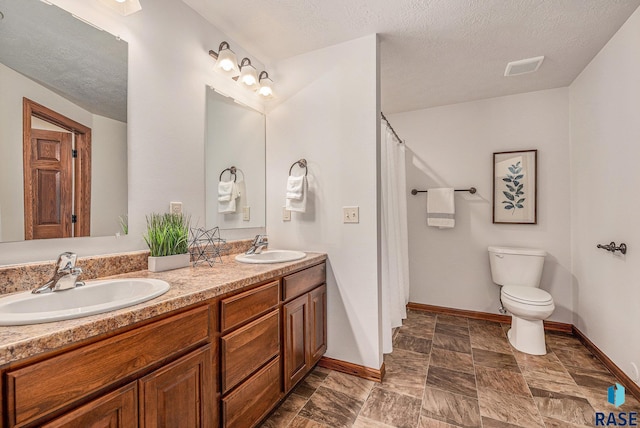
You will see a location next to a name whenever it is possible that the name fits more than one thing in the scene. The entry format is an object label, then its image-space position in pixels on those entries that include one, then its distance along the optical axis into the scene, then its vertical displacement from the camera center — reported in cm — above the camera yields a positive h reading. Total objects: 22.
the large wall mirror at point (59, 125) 107 +37
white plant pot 141 -25
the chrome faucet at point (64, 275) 102 -23
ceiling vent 223 +119
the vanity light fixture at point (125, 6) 133 +97
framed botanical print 277 +26
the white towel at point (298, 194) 207 +14
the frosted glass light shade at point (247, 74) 198 +97
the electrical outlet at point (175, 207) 162 +3
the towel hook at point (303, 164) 218 +37
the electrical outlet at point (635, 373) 169 -96
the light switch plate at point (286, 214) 225 -1
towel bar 297 +24
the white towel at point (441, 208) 299 +5
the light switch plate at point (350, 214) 198 -1
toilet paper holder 184 -23
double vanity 68 -46
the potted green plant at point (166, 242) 144 -15
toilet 222 -67
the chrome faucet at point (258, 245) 196 -22
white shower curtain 214 -21
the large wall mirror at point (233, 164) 190 +36
